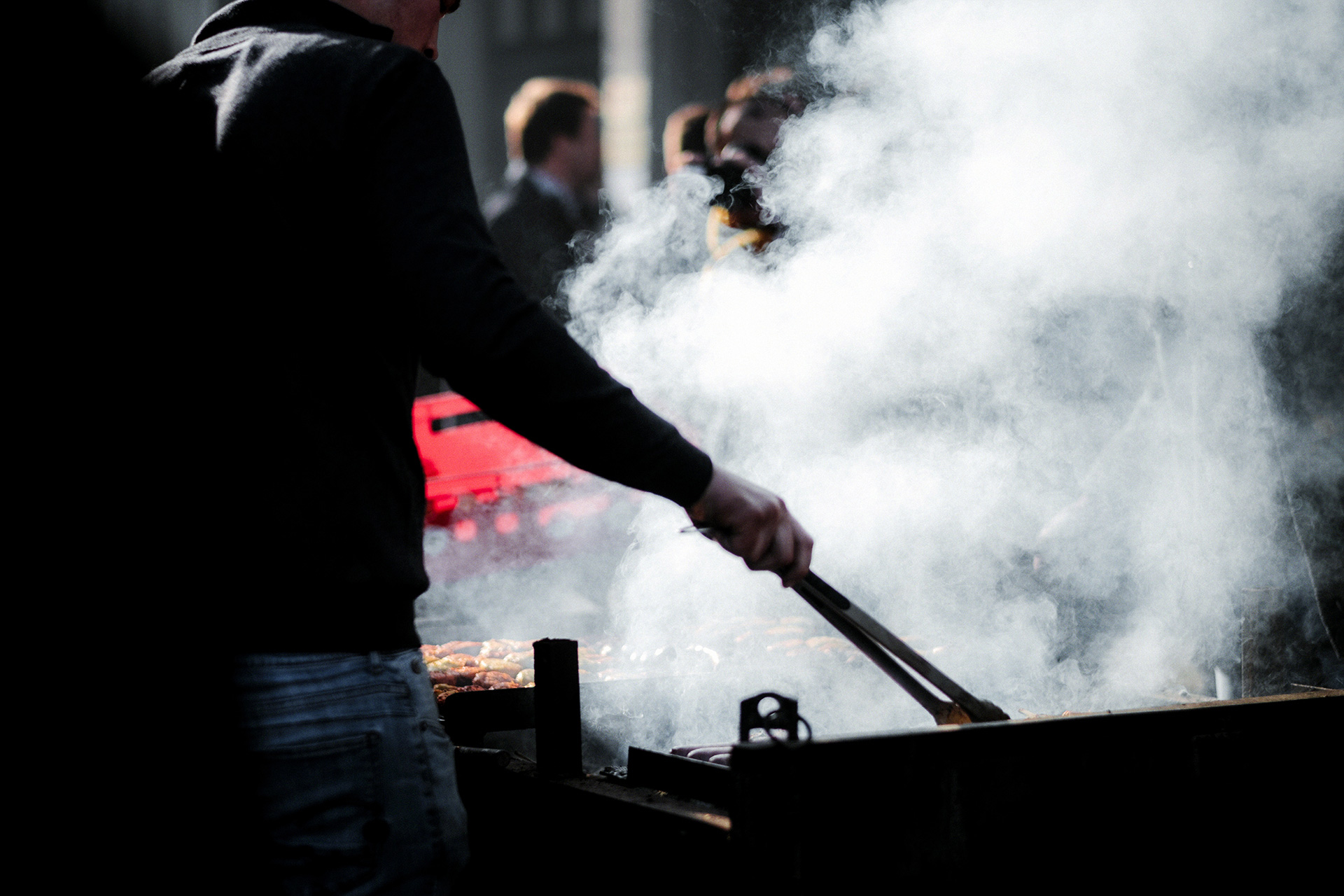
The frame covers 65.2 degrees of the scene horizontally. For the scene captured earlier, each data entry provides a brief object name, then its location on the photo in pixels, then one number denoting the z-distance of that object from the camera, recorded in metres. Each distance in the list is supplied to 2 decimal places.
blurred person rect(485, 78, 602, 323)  6.92
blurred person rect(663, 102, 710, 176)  5.46
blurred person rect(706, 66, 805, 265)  4.48
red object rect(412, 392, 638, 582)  5.40
